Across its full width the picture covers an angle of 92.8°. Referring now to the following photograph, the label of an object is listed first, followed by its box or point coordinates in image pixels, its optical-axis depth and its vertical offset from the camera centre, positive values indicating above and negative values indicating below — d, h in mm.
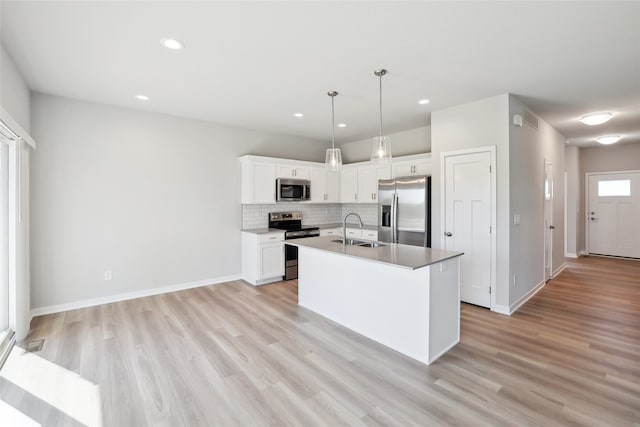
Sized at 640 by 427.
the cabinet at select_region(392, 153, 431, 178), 4848 +780
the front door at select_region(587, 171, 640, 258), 6828 -57
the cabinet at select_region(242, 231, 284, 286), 4930 -738
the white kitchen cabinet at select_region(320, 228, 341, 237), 5819 -361
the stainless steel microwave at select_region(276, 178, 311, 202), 5430 +423
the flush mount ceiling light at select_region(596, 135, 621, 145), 5688 +1371
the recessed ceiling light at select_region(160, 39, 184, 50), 2465 +1395
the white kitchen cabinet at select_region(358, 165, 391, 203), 5586 +622
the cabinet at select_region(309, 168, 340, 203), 5984 +544
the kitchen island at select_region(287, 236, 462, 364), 2617 -798
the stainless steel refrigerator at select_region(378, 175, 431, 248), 4500 +24
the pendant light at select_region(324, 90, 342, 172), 3293 +572
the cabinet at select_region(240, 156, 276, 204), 5156 +541
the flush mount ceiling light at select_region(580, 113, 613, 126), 4156 +1290
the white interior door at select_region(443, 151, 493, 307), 3850 -76
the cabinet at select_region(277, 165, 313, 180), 5483 +765
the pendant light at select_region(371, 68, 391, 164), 2959 +606
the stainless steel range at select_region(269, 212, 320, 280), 5285 -323
